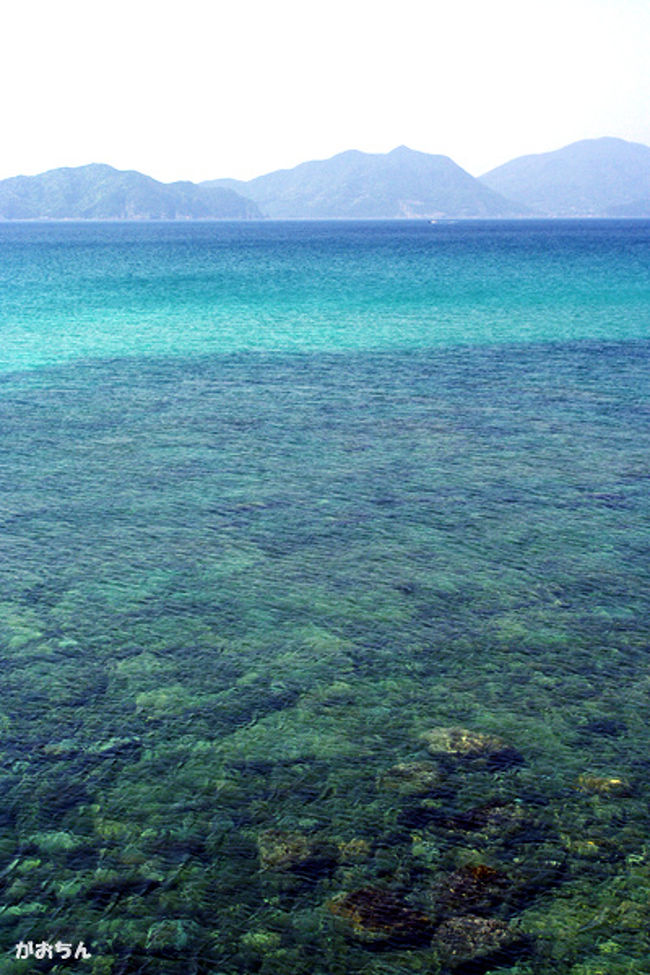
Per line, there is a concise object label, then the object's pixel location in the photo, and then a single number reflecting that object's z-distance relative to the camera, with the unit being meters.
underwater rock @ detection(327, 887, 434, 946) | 6.88
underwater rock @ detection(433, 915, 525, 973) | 6.72
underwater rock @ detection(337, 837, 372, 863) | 7.66
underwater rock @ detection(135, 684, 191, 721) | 9.75
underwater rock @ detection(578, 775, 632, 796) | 8.53
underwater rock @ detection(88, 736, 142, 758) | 9.02
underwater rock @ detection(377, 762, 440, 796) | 8.55
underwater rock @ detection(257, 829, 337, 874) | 7.58
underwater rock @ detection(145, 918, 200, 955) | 6.83
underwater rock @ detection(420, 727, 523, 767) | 9.03
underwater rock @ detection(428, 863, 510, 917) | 7.13
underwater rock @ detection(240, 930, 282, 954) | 6.84
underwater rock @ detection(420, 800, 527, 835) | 8.00
